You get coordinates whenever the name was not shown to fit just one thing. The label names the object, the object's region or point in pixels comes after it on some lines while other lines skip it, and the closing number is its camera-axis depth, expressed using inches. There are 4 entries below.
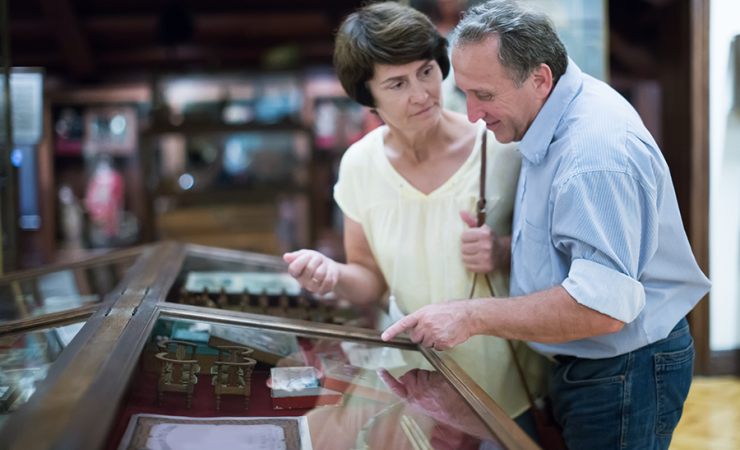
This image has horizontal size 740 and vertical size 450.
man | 42.3
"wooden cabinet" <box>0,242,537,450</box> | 27.8
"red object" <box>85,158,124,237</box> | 294.0
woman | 56.7
